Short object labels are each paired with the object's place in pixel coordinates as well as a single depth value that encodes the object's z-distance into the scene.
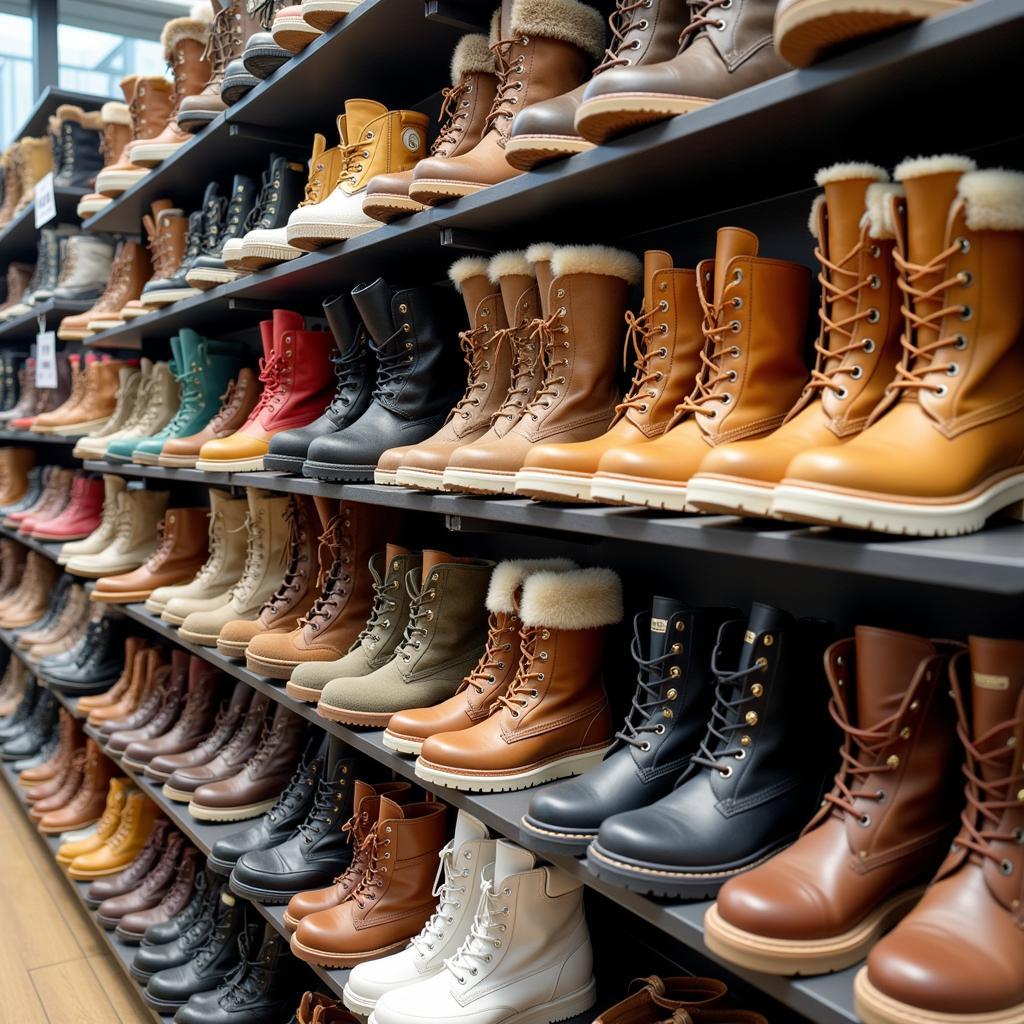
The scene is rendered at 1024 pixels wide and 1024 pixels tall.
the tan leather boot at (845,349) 1.07
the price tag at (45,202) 4.05
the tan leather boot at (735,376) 1.23
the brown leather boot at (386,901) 1.85
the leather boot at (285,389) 2.44
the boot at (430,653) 1.88
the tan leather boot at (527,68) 1.62
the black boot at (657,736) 1.33
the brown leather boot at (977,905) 0.87
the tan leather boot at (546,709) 1.55
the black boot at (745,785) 1.16
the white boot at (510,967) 1.54
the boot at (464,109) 1.81
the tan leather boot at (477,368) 1.78
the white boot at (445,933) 1.68
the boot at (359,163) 2.02
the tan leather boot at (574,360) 1.55
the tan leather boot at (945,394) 0.95
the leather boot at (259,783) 2.48
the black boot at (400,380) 1.97
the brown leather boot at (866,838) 1.01
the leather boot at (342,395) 2.17
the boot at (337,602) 2.21
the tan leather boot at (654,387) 1.37
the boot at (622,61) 1.38
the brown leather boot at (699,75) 1.22
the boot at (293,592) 2.44
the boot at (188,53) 3.23
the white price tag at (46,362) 4.29
